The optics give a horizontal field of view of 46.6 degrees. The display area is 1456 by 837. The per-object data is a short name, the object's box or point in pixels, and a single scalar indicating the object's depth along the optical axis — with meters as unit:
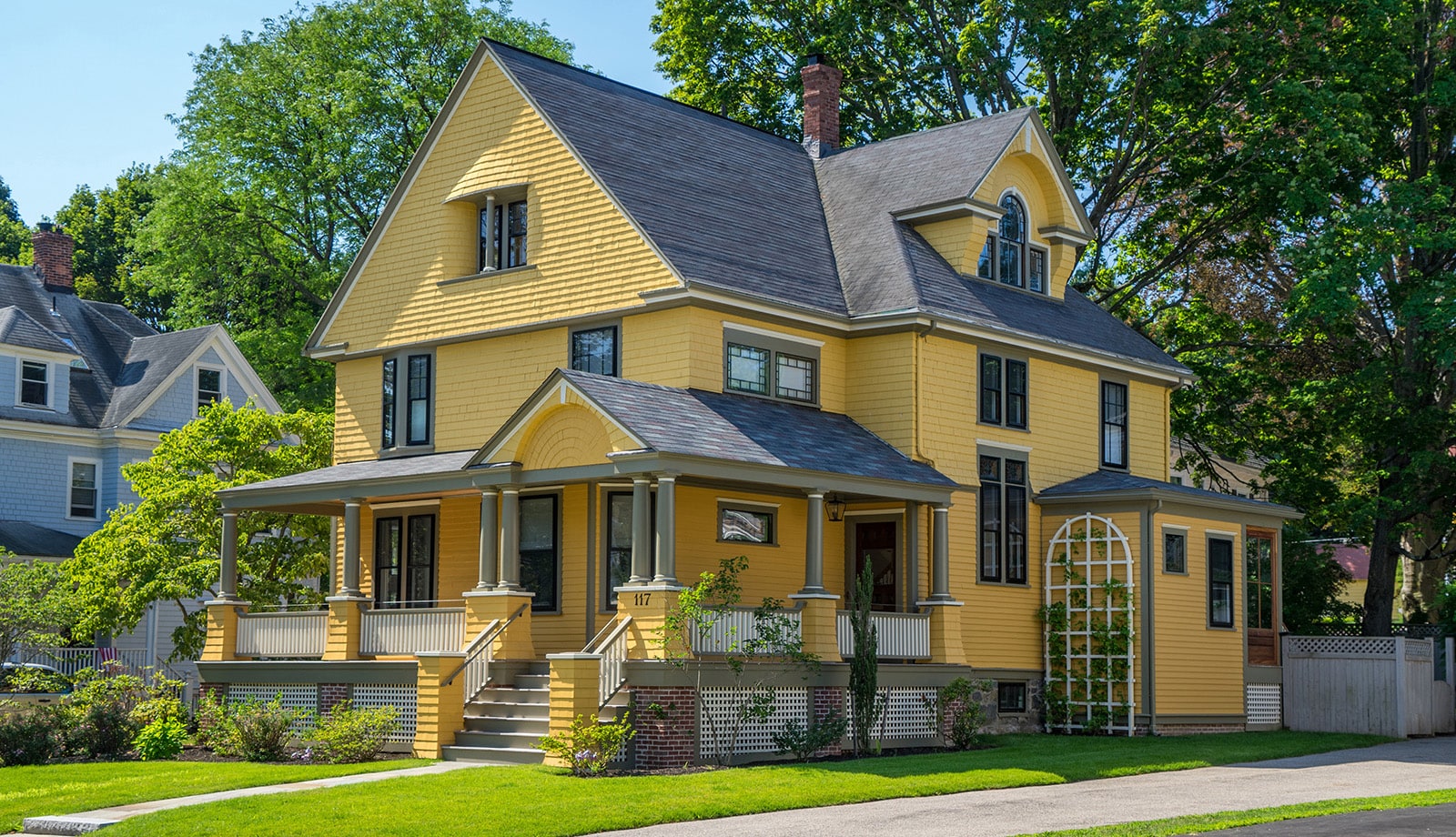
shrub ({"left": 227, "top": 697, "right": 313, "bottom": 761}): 23.45
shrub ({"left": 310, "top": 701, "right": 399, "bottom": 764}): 22.72
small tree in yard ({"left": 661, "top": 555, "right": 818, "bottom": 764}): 22.02
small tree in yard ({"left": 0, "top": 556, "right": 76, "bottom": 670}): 33.78
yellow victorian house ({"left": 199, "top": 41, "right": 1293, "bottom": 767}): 24.05
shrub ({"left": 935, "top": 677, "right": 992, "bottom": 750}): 25.20
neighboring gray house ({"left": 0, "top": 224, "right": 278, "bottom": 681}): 42.97
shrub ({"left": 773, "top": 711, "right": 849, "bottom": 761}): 22.47
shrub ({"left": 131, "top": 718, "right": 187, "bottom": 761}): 24.72
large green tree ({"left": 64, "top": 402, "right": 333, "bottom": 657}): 30.62
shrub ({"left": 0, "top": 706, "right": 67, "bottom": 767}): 23.98
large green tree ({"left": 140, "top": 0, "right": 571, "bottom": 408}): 46.59
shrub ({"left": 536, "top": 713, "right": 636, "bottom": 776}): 20.59
